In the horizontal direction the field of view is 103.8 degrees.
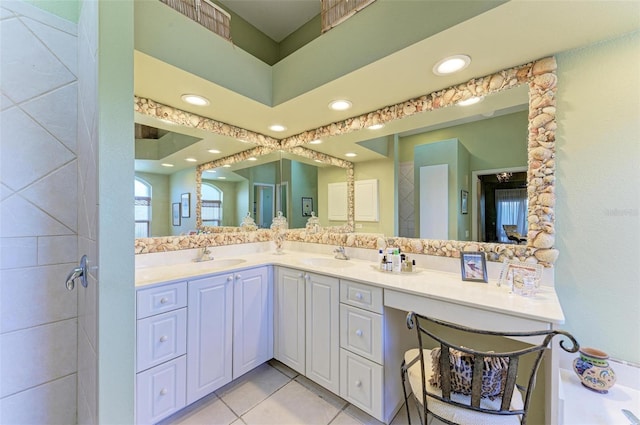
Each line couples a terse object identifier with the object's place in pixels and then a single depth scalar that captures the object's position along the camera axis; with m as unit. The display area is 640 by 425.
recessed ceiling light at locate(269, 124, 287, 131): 2.43
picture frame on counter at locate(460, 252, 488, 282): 1.52
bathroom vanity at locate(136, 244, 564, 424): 1.27
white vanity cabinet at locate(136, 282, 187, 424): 1.39
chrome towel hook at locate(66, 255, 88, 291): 1.03
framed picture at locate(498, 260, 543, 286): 1.31
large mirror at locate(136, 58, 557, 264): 1.42
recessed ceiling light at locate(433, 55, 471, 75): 1.41
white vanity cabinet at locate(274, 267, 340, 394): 1.69
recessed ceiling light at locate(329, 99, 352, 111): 1.95
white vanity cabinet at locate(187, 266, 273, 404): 1.62
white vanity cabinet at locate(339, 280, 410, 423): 1.47
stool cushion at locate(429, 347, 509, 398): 0.99
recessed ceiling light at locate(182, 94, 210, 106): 1.81
